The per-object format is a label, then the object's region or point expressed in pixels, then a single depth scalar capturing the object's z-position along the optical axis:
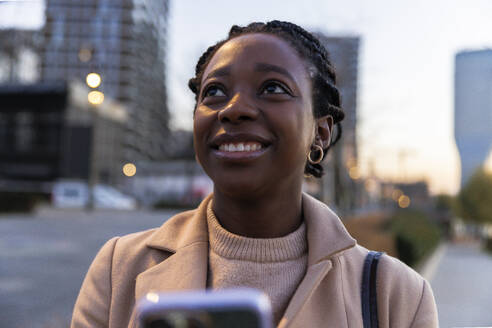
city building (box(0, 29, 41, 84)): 21.61
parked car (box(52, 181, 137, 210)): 23.28
